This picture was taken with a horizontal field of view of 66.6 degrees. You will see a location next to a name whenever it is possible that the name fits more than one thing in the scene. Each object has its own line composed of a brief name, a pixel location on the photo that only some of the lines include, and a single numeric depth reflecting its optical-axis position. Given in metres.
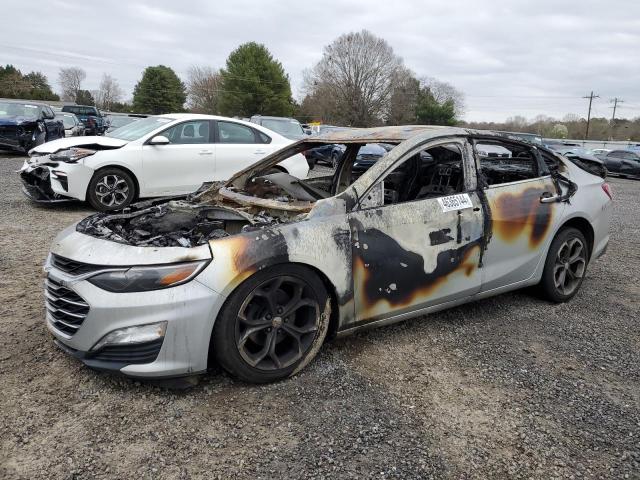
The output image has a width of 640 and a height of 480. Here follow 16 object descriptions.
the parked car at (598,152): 24.09
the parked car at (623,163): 21.03
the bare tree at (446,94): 72.86
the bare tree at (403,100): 64.19
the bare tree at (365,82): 66.00
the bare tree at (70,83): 82.62
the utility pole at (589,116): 64.61
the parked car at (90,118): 22.20
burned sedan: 2.51
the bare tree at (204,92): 73.81
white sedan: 6.95
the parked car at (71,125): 18.88
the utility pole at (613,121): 62.54
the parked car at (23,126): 14.14
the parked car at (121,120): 17.97
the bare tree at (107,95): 82.81
